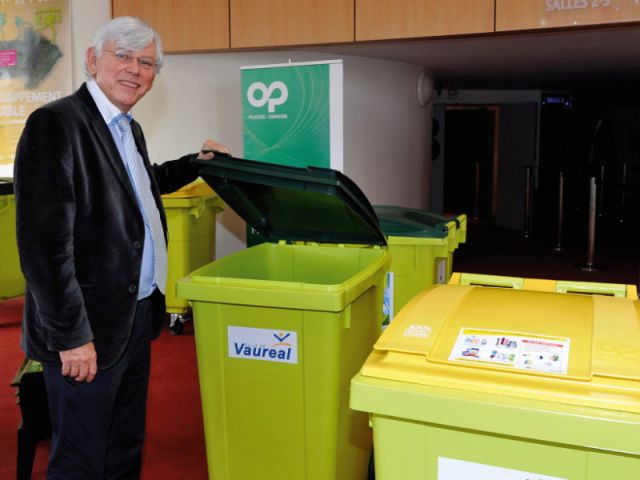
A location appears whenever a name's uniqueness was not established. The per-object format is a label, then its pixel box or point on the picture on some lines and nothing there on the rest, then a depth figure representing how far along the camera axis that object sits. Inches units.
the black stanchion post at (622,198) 417.9
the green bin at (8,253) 174.9
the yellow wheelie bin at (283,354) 70.6
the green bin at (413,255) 104.0
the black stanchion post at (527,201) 333.7
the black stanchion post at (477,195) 425.7
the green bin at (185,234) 161.9
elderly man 61.1
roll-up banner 142.5
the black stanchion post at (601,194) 423.5
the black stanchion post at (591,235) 244.4
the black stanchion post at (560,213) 299.9
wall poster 190.4
